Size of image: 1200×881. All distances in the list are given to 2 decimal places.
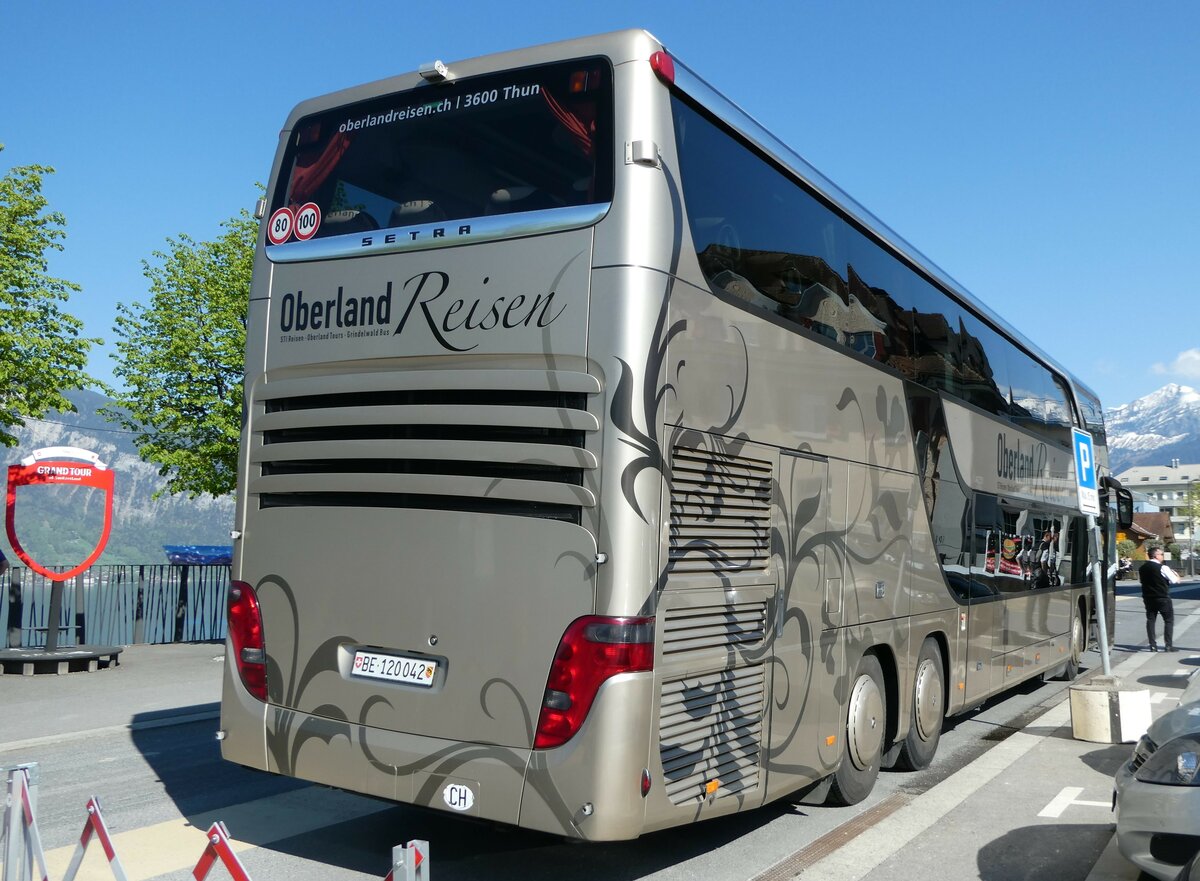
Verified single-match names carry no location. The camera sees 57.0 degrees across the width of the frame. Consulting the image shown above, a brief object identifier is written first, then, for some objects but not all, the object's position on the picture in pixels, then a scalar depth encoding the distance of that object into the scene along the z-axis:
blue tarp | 51.31
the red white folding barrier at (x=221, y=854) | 3.36
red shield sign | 15.77
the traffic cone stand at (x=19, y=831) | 4.29
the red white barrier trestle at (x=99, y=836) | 3.89
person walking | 20.34
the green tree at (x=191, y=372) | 20.80
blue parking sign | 12.24
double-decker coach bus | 5.10
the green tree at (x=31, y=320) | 16.44
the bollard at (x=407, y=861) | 3.08
